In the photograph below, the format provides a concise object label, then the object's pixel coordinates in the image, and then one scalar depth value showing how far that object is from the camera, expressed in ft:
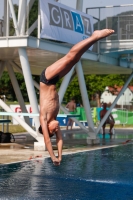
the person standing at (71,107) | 111.55
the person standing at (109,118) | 92.82
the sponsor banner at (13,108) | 121.87
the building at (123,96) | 293.08
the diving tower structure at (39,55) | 60.90
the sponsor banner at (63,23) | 62.64
